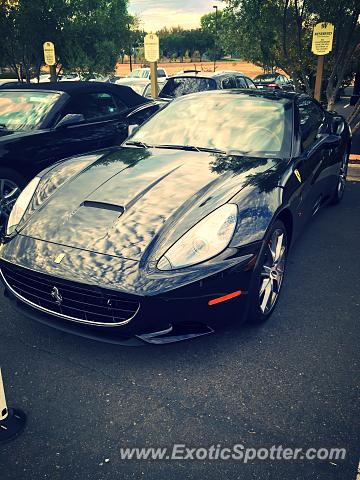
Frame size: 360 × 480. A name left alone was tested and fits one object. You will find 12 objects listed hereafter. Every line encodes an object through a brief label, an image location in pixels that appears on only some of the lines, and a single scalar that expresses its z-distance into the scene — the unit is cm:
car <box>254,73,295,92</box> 2020
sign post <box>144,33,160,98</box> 982
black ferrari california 252
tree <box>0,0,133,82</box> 1315
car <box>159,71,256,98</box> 934
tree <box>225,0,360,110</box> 826
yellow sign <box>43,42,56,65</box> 1204
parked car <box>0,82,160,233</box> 485
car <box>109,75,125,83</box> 2104
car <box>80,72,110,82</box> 1618
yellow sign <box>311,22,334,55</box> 789
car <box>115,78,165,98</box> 1167
